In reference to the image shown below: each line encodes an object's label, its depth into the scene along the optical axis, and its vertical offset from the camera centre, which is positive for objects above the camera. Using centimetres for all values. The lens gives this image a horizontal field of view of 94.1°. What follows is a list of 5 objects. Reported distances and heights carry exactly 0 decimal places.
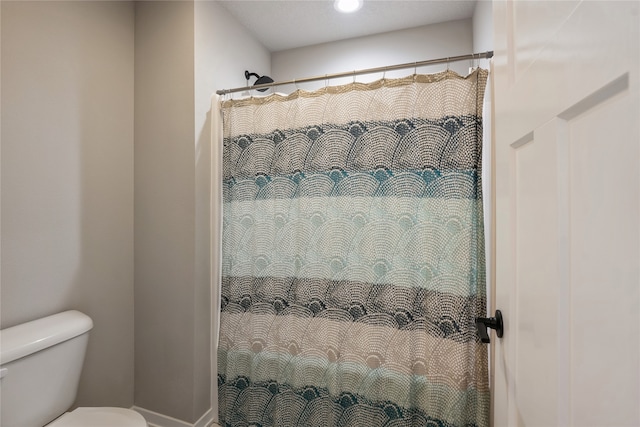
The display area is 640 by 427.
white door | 32 +0
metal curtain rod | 125 +66
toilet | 106 -62
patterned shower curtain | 125 -21
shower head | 197 +90
